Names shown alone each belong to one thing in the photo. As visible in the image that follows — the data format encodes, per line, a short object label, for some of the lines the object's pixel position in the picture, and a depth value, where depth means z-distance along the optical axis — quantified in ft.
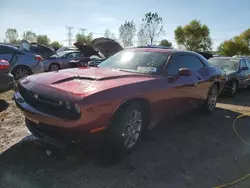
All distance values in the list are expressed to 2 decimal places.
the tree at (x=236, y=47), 157.07
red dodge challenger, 8.34
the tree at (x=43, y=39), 204.66
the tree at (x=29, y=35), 209.39
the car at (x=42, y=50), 50.31
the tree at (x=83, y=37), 187.27
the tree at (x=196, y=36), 159.94
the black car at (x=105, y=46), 35.40
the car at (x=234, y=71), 26.58
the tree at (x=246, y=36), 158.51
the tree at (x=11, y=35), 218.16
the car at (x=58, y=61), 43.47
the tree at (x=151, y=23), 126.93
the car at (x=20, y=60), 25.68
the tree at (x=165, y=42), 137.24
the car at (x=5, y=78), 16.62
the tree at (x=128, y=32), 134.72
